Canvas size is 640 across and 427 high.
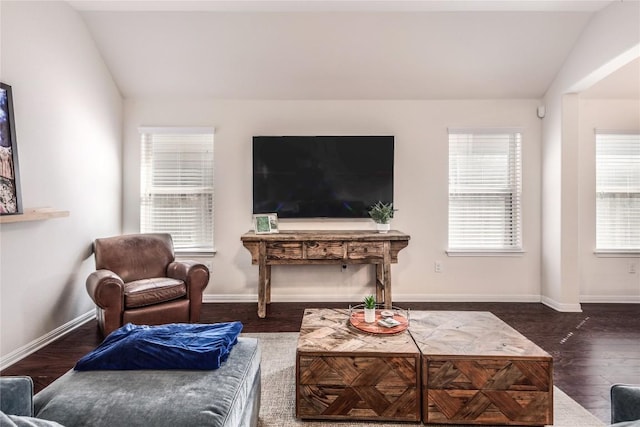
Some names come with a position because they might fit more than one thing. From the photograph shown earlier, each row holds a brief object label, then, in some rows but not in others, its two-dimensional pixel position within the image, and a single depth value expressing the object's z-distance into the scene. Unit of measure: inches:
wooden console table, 135.7
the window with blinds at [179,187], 159.0
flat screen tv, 155.3
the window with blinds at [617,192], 159.6
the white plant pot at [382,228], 147.6
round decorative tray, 78.5
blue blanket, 56.5
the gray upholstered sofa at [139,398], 44.2
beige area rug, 70.6
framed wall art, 94.6
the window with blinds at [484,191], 159.5
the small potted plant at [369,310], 82.9
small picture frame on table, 145.6
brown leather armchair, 108.7
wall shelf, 92.1
